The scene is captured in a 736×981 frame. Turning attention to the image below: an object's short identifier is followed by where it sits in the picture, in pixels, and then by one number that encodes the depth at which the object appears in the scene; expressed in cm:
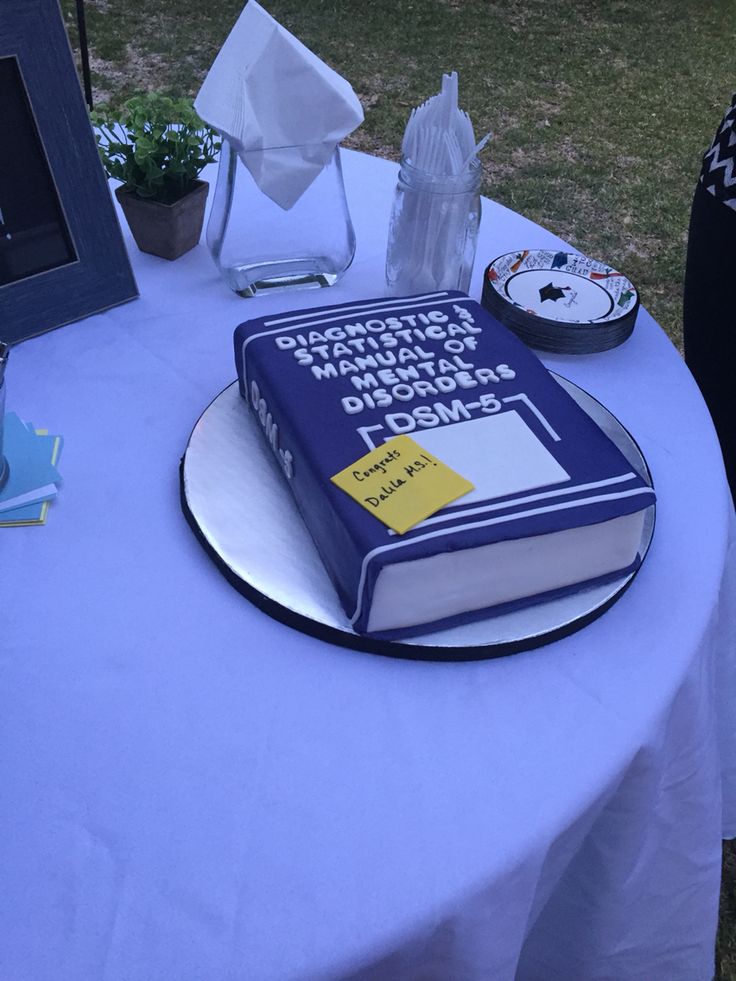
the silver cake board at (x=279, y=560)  53
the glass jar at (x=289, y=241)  86
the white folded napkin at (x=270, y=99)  79
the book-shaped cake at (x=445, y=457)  51
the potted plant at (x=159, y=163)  86
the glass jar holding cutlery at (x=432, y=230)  77
